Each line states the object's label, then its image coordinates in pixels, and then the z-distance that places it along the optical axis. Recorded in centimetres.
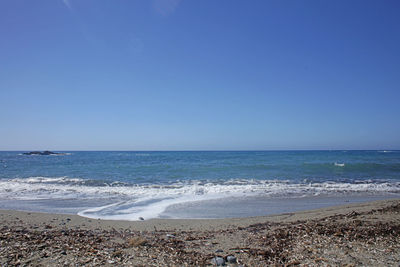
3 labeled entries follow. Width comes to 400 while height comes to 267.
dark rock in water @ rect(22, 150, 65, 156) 9564
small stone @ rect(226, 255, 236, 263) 402
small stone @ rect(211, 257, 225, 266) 392
